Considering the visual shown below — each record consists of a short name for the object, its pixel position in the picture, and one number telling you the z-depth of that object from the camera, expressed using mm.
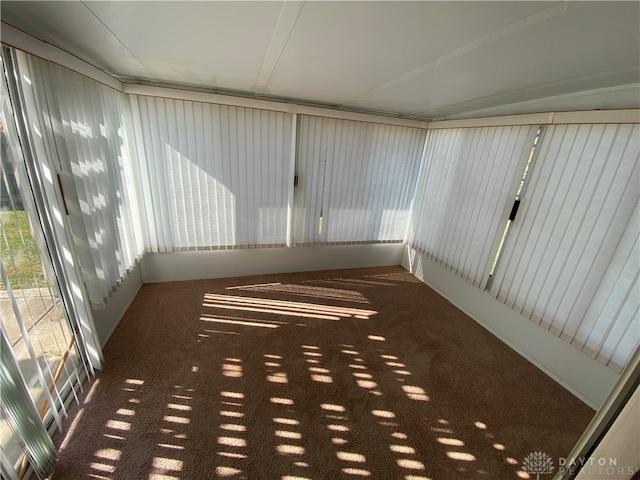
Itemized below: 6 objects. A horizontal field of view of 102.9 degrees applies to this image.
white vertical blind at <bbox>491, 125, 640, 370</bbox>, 1703
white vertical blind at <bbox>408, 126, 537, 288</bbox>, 2459
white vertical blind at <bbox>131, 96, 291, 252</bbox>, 2555
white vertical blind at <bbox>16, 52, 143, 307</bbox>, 1389
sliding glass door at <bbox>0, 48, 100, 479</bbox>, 1111
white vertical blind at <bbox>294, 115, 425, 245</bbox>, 3115
